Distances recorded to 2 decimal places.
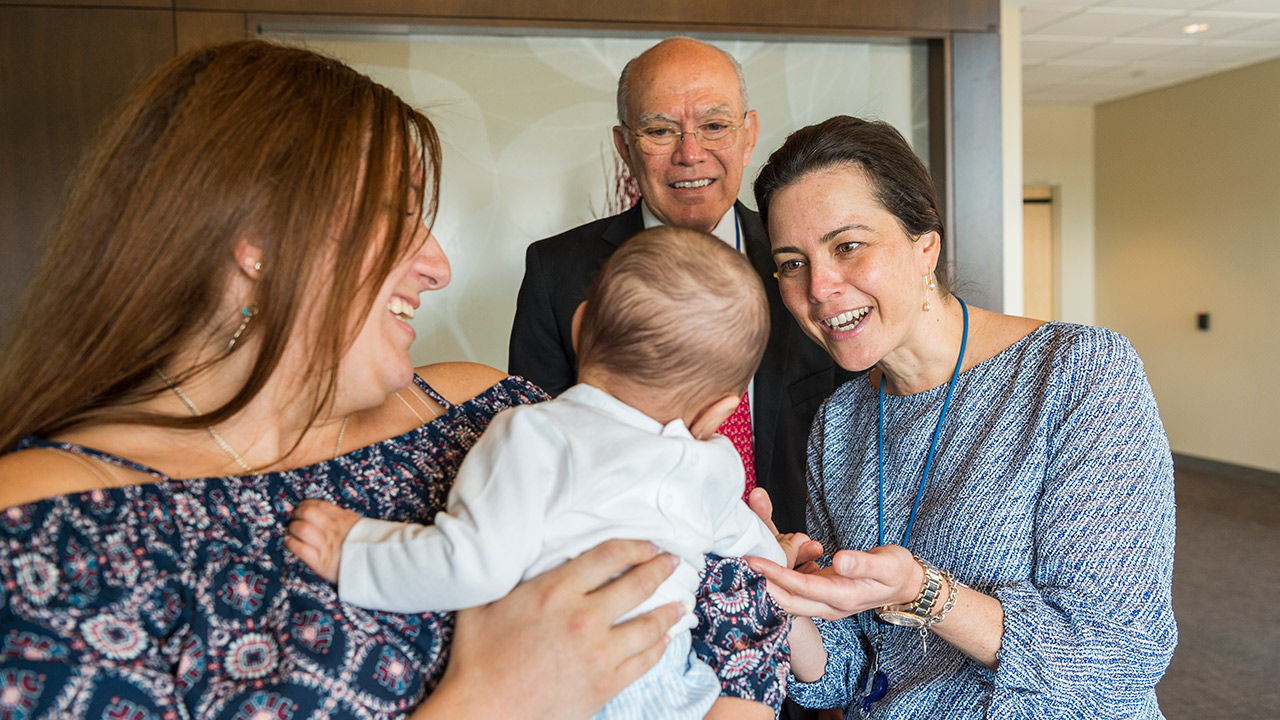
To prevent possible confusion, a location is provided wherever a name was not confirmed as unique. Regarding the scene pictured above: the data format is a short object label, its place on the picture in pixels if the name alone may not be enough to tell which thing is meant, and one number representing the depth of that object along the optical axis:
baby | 1.04
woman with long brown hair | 0.95
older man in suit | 2.46
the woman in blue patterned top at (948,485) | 1.48
